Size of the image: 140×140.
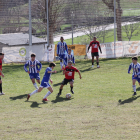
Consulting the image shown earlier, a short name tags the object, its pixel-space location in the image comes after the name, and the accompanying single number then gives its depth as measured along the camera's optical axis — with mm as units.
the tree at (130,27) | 48019
